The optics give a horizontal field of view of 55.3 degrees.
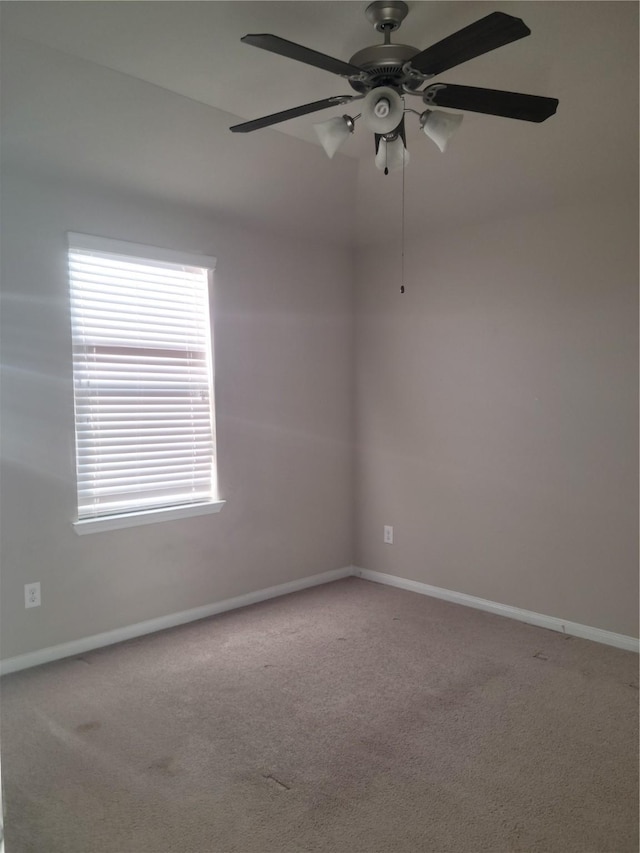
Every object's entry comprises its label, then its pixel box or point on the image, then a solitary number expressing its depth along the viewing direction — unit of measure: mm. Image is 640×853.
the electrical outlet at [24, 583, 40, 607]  3078
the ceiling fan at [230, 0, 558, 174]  1775
